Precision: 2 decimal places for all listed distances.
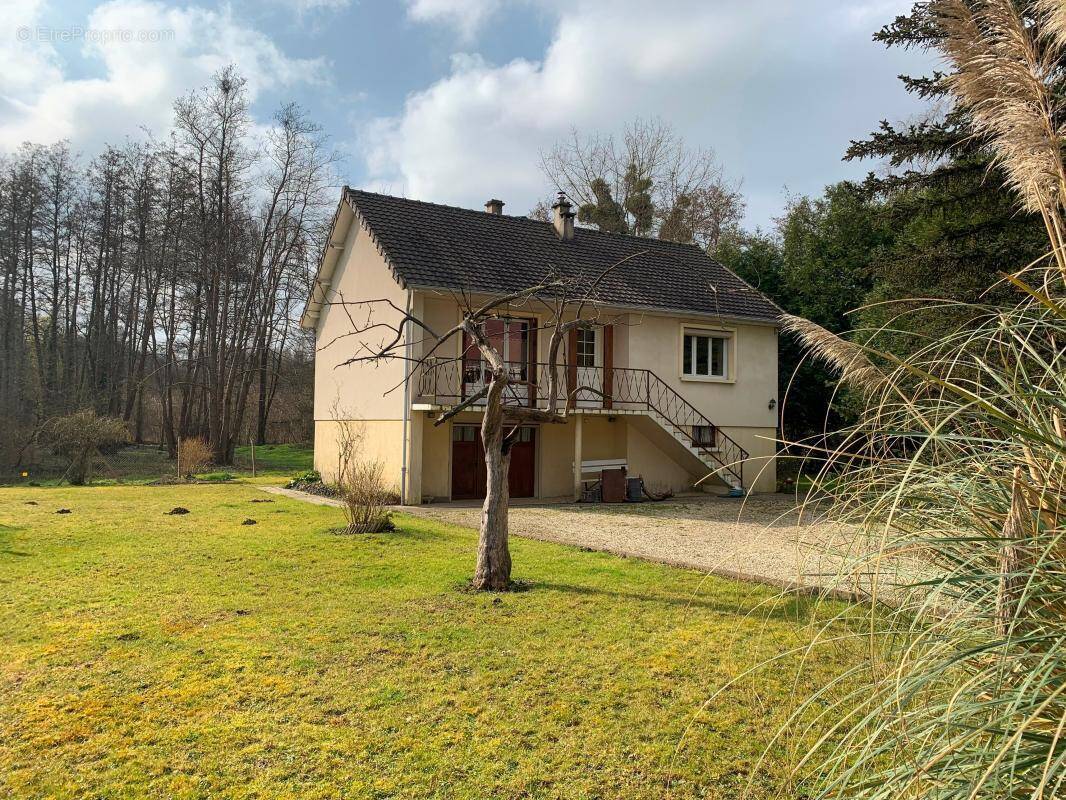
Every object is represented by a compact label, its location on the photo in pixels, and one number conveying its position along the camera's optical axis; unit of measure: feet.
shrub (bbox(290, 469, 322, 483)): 57.86
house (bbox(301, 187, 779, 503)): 48.37
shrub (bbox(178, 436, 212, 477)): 63.87
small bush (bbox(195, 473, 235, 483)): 64.13
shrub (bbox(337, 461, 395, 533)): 31.19
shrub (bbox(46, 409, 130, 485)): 57.00
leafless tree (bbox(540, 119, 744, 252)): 96.37
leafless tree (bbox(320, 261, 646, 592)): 21.27
